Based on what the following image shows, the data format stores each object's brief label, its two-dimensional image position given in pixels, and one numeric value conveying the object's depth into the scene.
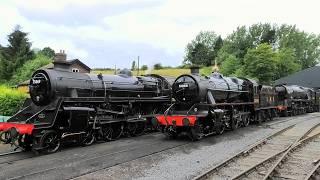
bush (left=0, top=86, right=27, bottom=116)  20.69
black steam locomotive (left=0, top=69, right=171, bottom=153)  12.34
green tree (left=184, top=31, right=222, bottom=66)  98.56
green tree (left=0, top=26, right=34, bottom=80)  61.12
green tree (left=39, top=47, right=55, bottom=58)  107.44
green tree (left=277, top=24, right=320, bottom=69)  89.50
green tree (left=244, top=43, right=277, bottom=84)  61.88
